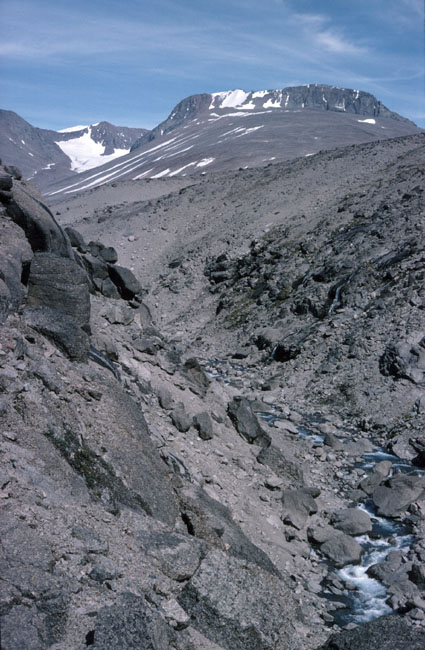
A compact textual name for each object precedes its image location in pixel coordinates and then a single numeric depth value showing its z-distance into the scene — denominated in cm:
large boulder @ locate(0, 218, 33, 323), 906
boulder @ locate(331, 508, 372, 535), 1077
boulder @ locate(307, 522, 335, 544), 1030
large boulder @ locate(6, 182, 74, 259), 1180
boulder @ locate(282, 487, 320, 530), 1057
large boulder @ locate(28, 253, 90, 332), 1027
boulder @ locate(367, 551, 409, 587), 916
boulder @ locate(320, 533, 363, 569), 980
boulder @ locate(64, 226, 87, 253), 1825
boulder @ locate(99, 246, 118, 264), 2159
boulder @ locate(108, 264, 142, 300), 1762
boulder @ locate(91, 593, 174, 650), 435
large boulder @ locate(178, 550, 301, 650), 605
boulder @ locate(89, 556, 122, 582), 513
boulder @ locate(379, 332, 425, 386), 1686
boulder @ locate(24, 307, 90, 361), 931
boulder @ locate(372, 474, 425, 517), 1144
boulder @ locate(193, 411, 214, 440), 1162
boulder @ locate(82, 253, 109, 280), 1745
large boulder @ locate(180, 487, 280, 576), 796
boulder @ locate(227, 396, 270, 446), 1280
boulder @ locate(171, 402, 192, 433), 1142
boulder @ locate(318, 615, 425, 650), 634
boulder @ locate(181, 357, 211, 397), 1386
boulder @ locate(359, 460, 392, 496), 1253
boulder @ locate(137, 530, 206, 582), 625
